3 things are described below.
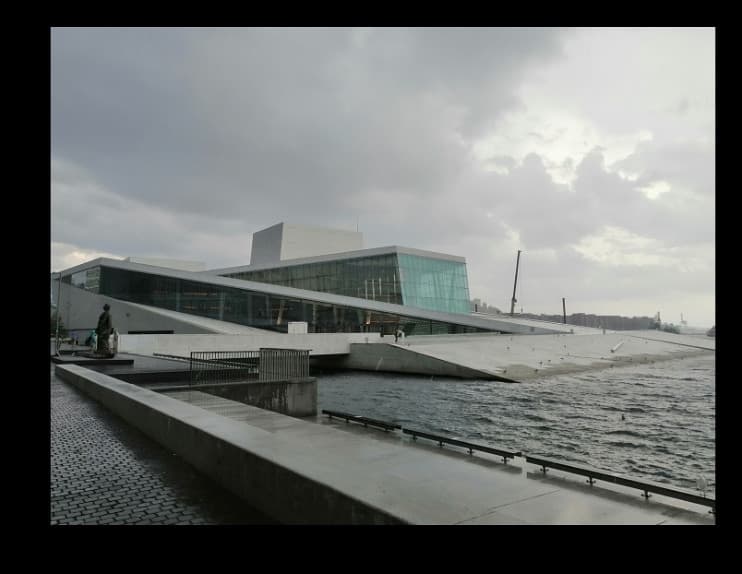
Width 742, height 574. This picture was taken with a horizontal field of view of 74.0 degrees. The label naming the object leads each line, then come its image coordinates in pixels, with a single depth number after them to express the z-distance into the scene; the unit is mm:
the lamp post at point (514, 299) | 65762
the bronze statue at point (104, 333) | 20375
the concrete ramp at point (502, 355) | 25766
